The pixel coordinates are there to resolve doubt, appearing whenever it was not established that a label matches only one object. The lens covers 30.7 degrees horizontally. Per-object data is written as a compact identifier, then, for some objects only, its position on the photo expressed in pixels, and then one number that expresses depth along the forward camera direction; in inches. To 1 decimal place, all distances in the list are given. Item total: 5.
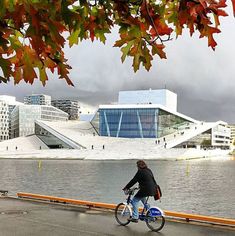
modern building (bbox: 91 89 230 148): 5354.3
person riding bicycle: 490.3
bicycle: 485.7
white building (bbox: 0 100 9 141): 7583.7
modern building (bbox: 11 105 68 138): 7187.0
